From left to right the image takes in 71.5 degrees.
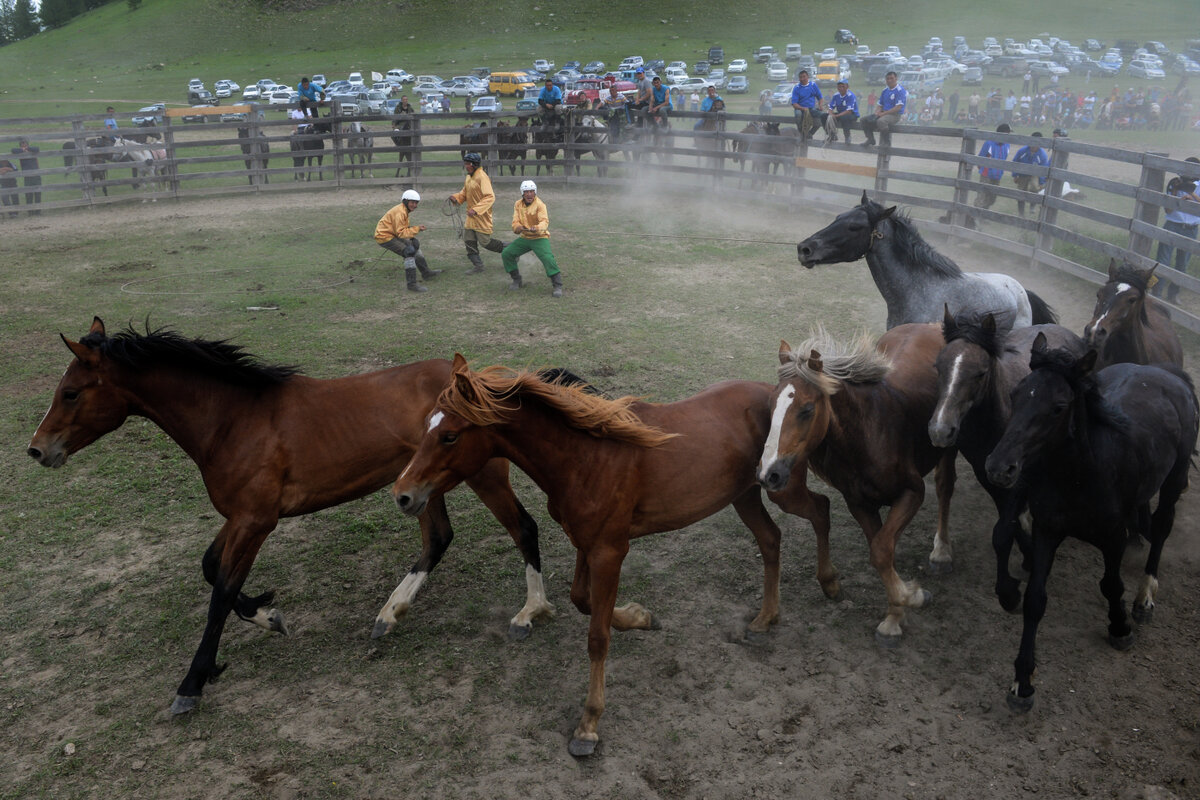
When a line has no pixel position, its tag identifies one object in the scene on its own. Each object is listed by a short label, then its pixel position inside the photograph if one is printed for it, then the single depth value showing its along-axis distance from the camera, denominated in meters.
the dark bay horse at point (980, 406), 4.30
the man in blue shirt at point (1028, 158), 13.01
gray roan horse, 6.71
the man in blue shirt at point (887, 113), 14.47
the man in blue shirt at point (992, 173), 13.56
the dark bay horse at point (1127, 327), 5.69
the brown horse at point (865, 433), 4.03
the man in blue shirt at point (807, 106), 16.11
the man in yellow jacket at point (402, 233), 11.30
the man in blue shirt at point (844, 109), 15.41
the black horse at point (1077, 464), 3.82
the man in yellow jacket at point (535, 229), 10.80
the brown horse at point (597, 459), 3.55
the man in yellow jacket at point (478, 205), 11.87
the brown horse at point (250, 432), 4.20
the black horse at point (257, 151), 18.22
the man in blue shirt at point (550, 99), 19.58
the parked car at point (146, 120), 30.96
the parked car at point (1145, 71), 41.94
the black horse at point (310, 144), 18.42
